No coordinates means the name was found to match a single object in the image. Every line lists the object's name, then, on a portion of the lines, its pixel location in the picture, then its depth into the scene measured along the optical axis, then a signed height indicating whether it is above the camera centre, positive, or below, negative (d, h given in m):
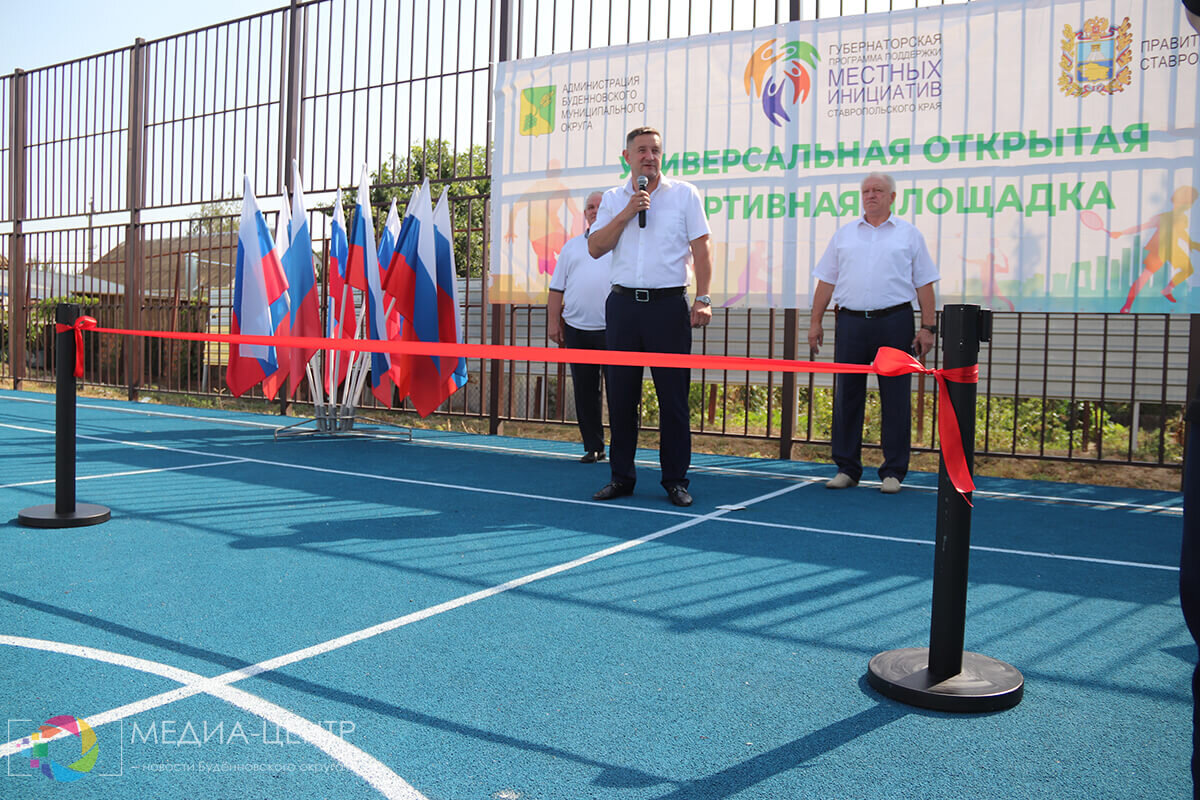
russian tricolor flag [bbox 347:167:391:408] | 7.49 +0.72
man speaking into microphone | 4.61 +0.48
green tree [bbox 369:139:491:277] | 8.18 +1.64
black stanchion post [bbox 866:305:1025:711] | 2.19 -0.53
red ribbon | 2.21 +0.01
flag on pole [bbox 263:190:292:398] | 7.91 -0.05
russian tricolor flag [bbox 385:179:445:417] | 7.28 +0.56
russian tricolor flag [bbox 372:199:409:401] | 7.39 +0.34
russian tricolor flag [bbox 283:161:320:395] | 7.77 +0.57
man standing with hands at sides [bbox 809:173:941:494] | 5.29 +0.37
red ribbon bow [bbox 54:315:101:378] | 3.94 +0.09
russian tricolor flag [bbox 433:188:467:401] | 7.36 +0.47
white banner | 5.41 +1.52
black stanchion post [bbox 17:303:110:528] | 3.88 -0.41
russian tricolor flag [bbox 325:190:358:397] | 7.59 +0.43
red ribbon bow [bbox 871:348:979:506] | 2.21 -0.10
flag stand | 7.97 -0.58
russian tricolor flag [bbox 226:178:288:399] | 7.88 +0.48
